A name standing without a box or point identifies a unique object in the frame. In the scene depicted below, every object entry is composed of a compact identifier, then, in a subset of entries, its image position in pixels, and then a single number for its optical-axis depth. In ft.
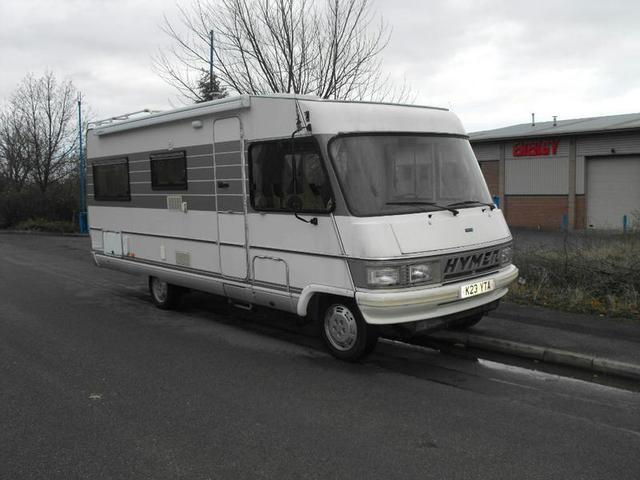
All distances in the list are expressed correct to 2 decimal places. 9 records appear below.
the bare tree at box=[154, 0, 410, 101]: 45.09
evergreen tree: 48.22
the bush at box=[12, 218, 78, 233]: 87.92
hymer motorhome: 17.84
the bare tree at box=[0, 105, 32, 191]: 95.91
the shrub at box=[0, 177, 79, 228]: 93.40
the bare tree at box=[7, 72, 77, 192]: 95.09
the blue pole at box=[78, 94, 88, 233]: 81.56
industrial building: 85.97
